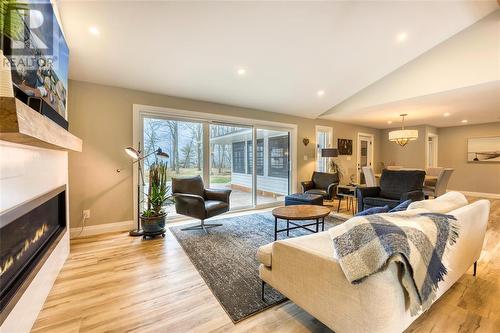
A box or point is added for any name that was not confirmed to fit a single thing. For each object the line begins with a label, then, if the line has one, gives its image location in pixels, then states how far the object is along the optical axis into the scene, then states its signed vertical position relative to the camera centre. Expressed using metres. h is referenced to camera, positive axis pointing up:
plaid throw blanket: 1.00 -0.41
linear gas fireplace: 1.16 -0.56
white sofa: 1.03 -0.66
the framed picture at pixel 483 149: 6.35 +0.42
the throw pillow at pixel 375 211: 1.77 -0.38
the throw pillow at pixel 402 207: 1.76 -0.35
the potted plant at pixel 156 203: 3.10 -0.56
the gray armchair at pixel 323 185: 4.63 -0.47
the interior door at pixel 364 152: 7.09 +0.39
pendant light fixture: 4.62 +0.60
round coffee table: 2.63 -0.61
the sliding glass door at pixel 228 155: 3.90 +0.19
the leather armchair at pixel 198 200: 3.20 -0.56
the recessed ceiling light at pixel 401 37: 3.18 +1.86
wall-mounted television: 1.23 +0.72
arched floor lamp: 3.10 -0.15
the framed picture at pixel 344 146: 6.50 +0.52
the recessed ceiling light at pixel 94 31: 2.38 +1.45
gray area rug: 1.73 -1.05
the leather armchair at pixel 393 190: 3.54 -0.45
